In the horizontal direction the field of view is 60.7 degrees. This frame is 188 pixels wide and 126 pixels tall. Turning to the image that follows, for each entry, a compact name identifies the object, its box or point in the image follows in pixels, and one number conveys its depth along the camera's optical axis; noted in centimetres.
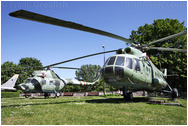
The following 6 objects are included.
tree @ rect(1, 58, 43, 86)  5127
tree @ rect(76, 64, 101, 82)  7055
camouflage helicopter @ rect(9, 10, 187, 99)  1119
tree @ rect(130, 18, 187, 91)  2691
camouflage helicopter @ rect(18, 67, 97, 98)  2150
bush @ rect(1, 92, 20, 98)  3019
